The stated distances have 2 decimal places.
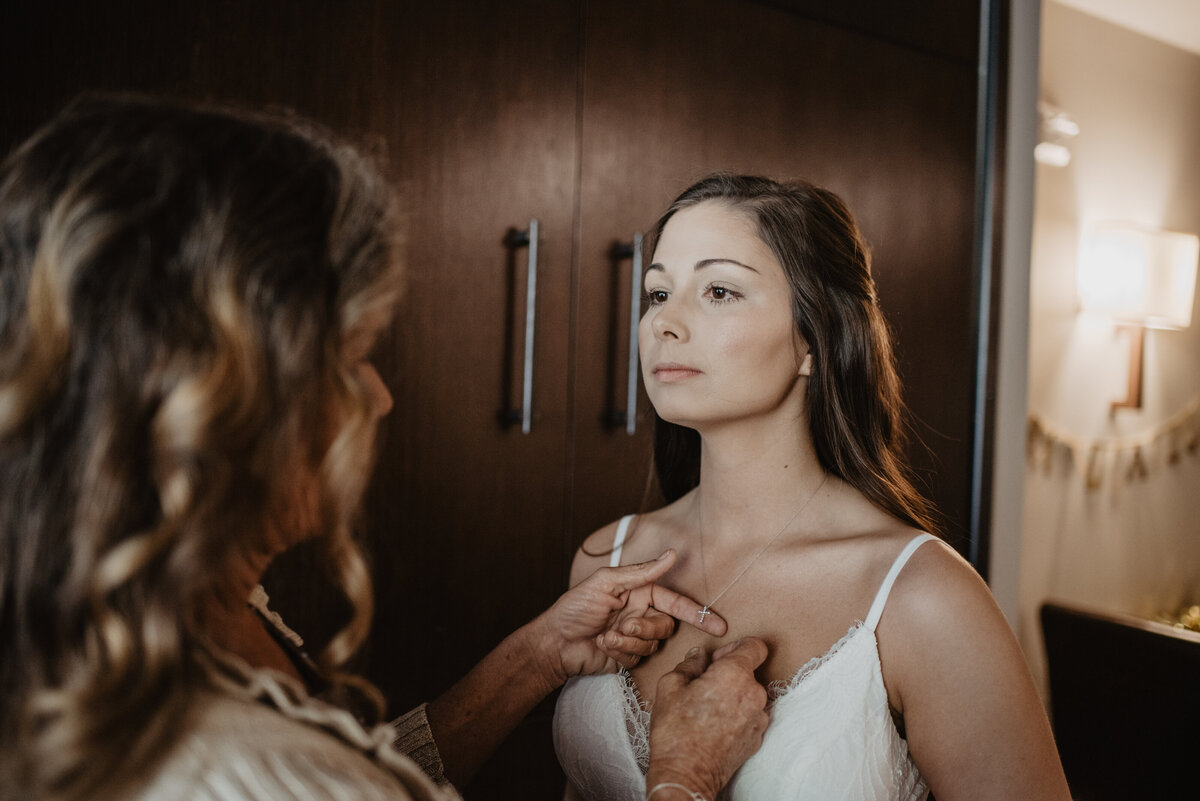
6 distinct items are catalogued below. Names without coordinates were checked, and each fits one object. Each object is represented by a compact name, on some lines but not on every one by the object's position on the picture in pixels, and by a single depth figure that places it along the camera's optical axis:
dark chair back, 2.01
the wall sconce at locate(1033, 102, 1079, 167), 2.84
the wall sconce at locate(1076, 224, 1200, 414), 2.83
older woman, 0.60
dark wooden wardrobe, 1.67
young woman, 1.09
